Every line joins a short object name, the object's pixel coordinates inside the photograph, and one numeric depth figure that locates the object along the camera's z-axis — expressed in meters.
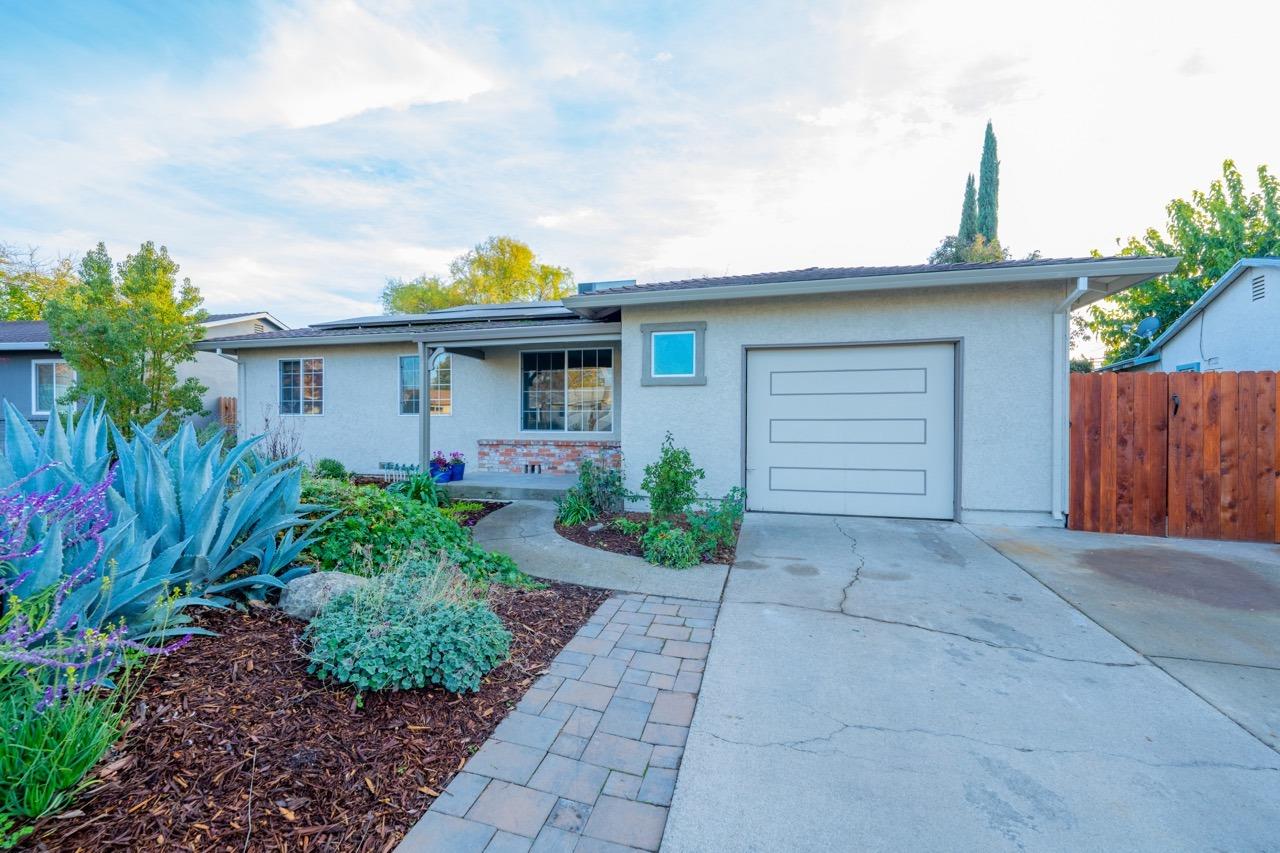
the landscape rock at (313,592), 2.97
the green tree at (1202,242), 13.91
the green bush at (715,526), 5.14
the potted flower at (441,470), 9.34
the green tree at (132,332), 9.00
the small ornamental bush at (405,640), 2.42
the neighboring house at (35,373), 14.28
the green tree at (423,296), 29.95
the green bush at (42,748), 1.54
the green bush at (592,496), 6.63
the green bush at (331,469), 9.43
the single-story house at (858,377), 6.17
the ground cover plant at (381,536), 3.74
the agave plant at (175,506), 2.45
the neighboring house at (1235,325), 8.57
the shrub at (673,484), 5.84
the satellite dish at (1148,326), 11.69
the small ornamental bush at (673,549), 4.82
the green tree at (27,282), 21.28
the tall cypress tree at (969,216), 26.17
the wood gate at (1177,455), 5.71
